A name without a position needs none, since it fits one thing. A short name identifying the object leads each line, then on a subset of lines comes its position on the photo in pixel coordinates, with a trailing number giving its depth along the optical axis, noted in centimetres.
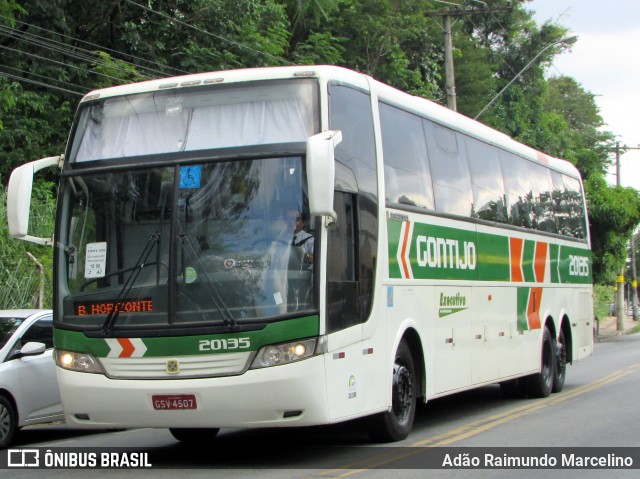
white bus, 864
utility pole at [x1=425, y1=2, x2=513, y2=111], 2545
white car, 1170
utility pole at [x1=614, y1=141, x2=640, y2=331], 4148
